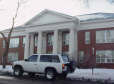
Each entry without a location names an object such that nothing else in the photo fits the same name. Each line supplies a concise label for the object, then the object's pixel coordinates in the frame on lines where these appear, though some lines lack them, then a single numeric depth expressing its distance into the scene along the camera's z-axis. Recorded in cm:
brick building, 2834
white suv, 1381
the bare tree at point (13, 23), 2706
